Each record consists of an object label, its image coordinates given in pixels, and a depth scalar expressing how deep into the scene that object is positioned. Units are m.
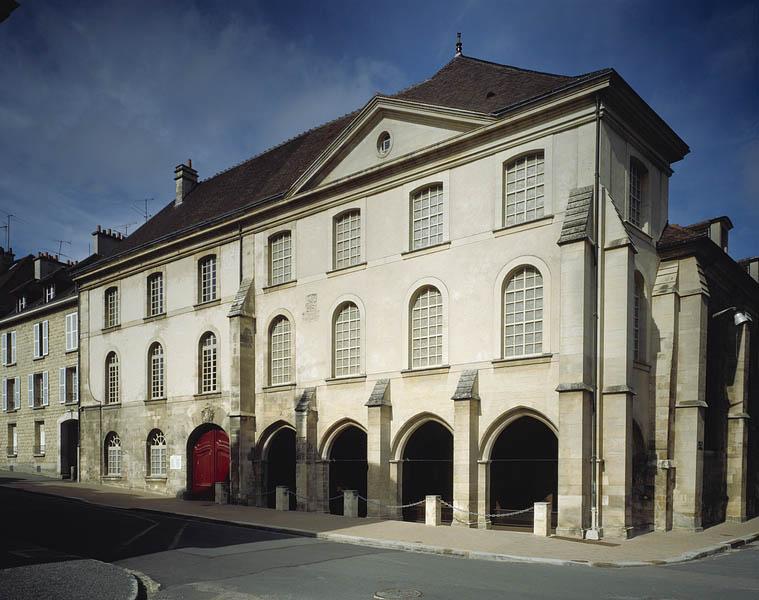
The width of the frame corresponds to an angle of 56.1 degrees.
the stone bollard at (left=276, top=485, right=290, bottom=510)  21.52
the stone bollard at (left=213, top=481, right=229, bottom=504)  23.53
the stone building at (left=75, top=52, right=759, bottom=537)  16.11
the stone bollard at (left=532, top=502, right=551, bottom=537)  15.51
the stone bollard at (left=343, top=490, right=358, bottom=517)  19.66
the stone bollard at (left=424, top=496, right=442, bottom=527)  17.59
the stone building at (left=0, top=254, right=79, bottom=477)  33.69
